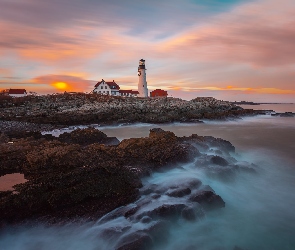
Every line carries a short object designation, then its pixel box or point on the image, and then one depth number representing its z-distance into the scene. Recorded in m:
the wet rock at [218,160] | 7.21
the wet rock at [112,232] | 4.17
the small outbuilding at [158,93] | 65.75
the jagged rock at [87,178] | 4.67
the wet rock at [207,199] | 4.99
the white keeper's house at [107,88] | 55.94
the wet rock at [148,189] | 5.41
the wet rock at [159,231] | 4.05
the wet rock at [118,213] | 4.57
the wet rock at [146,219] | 4.38
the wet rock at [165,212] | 4.50
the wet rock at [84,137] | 10.12
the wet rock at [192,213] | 4.63
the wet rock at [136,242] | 3.62
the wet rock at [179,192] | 5.23
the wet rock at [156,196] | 5.19
